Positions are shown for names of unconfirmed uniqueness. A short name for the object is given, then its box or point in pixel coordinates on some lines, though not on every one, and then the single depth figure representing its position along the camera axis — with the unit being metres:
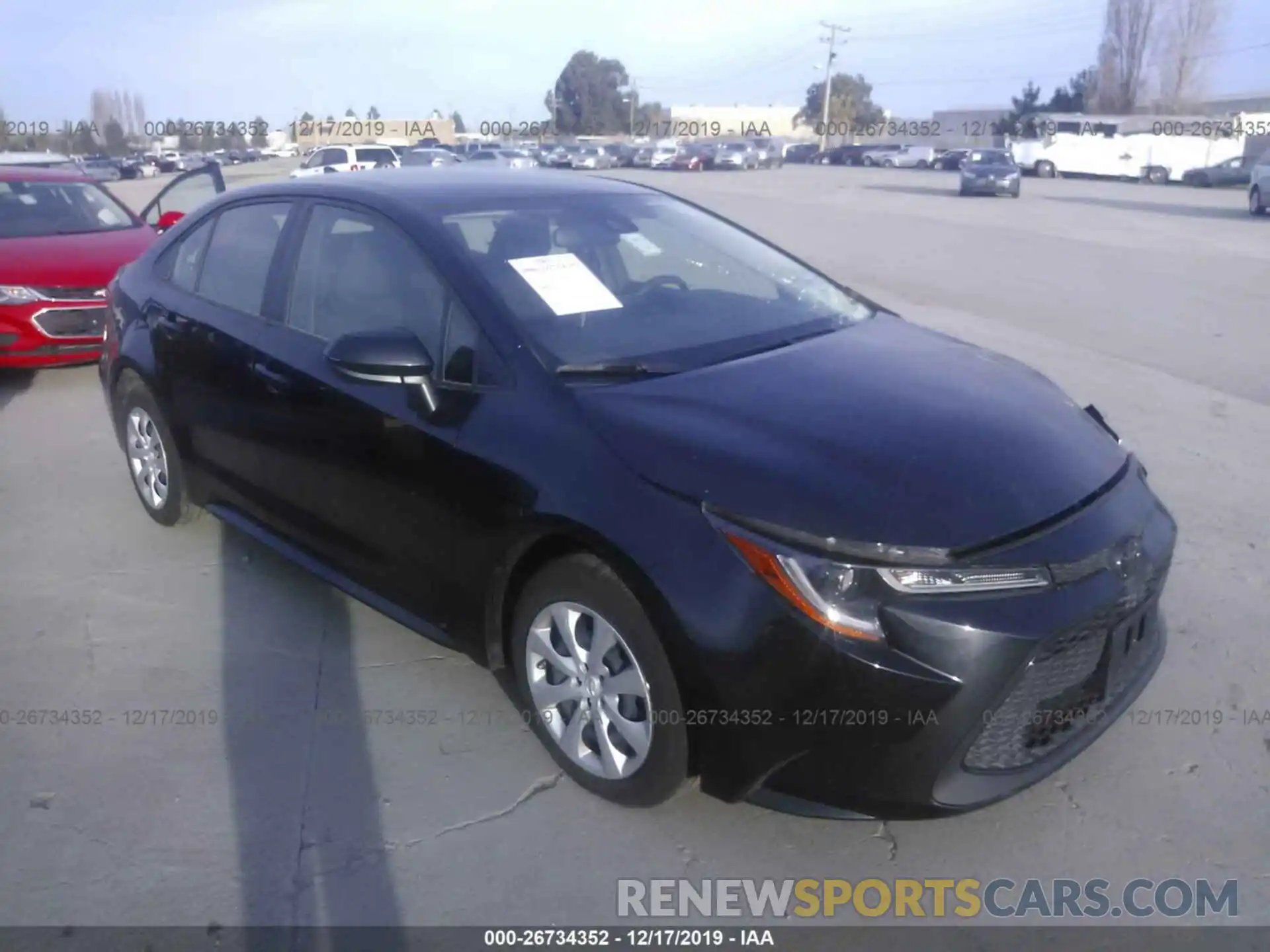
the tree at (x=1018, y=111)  77.50
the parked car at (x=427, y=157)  35.19
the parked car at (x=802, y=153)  73.20
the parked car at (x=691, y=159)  55.19
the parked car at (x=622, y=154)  59.44
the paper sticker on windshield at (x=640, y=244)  4.19
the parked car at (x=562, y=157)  52.00
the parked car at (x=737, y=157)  55.50
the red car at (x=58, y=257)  7.88
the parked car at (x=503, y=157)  40.34
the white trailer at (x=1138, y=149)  48.34
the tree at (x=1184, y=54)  76.88
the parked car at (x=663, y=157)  56.50
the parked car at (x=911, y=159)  61.66
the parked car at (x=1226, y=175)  43.19
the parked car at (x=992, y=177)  32.62
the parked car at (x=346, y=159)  32.06
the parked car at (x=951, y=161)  57.31
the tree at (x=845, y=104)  101.19
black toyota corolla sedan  2.67
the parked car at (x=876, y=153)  64.69
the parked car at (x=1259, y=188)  25.81
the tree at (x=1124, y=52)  78.38
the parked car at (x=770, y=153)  59.22
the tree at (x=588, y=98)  105.88
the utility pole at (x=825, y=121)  77.25
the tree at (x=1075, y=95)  83.67
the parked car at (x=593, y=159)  54.53
